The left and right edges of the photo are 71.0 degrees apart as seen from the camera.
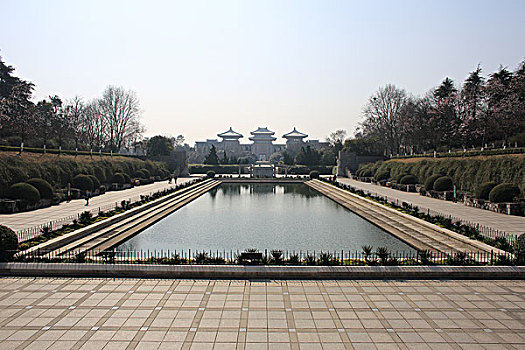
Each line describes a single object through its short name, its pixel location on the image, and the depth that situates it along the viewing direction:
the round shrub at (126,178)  32.03
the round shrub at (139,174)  36.66
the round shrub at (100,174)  28.58
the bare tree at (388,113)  46.97
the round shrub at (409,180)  30.19
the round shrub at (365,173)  42.03
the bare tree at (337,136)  72.44
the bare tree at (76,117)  40.62
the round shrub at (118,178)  30.89
